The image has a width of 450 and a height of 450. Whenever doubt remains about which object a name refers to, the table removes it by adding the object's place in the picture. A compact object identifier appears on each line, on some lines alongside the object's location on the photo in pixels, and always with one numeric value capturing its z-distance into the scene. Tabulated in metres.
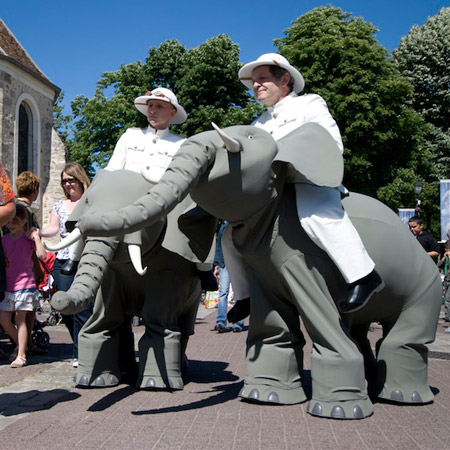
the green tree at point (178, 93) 27.27
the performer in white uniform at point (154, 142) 5.58
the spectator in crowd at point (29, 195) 7.19
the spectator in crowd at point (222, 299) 10.79
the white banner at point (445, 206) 13.55
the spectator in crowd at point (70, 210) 6.67
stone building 23.64
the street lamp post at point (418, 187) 22.56
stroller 7.98
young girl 7.18
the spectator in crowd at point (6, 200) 4.10
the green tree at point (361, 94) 25.97
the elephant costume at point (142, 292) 4.83
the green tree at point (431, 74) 31.72
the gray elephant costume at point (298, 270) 4.13
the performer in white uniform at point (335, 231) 4.30
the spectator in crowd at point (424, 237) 11.03
